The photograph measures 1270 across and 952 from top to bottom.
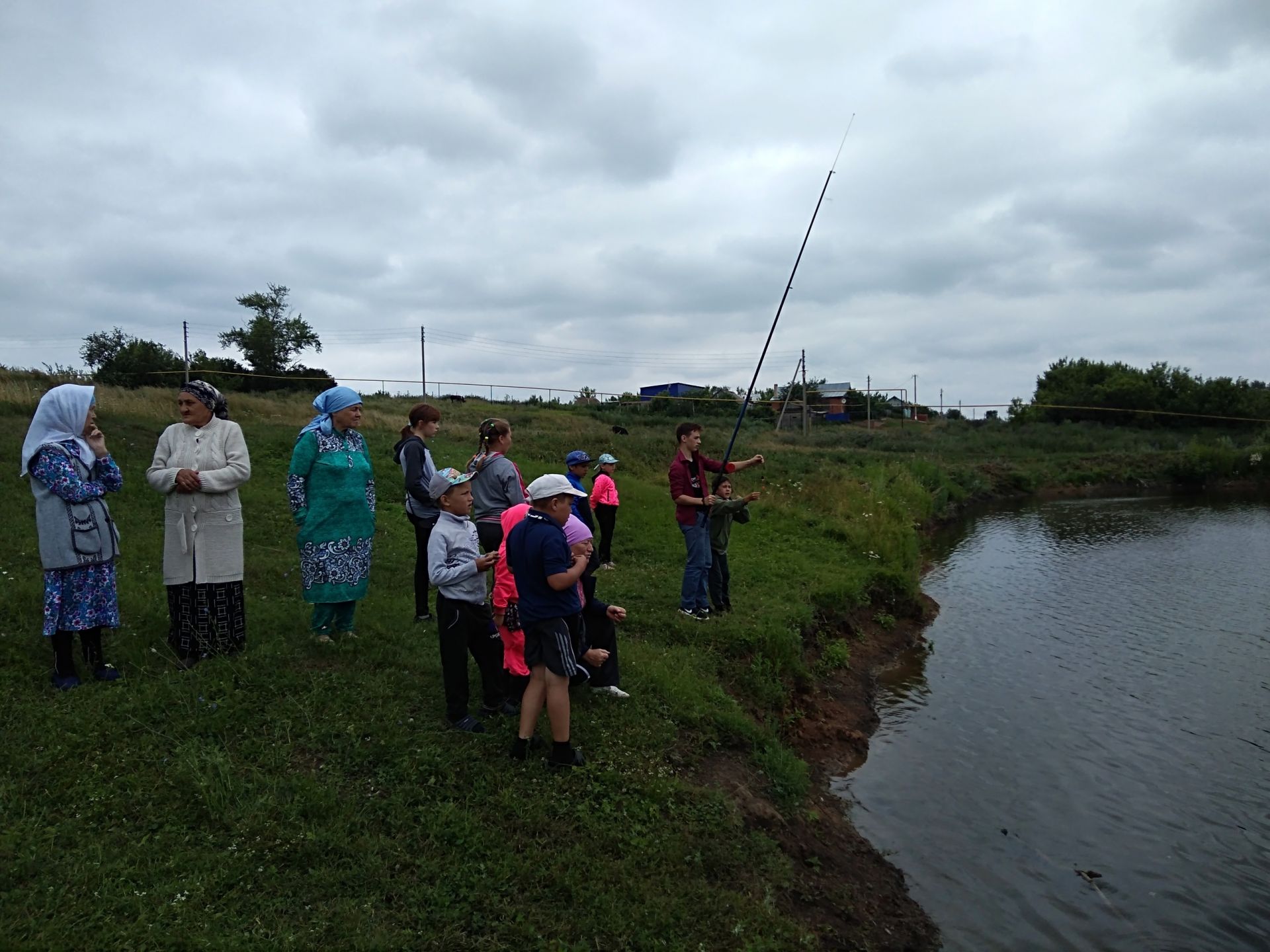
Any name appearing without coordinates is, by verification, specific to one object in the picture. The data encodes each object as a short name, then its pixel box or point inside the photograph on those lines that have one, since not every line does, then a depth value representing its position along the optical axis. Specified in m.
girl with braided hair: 6.34
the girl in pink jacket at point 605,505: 11.39
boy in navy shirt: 4.81
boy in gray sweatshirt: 5.26
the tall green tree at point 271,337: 43.19
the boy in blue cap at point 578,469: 9.02
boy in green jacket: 8.98
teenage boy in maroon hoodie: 8.66
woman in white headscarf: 5.21
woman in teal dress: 6.06
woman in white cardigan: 5.59
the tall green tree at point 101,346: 37.78
